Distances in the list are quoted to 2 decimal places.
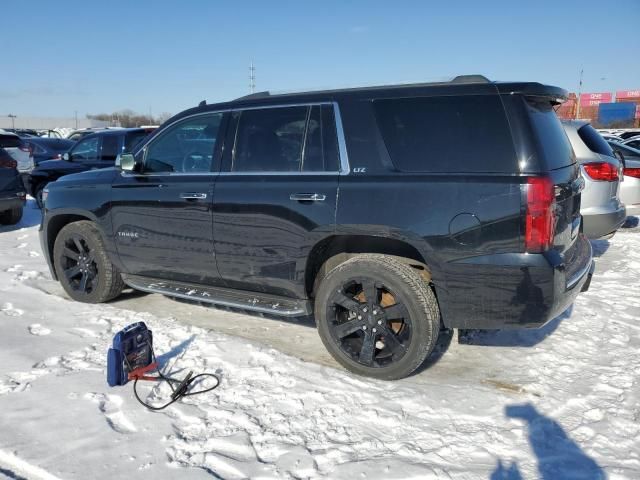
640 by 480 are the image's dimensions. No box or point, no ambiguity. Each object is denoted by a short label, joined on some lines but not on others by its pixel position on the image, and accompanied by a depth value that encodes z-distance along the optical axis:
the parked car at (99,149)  9.86
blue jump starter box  3.44
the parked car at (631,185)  8.63
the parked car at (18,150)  12.21
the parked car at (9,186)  9.09
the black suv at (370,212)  3.18
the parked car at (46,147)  15.14
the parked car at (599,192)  6.05
